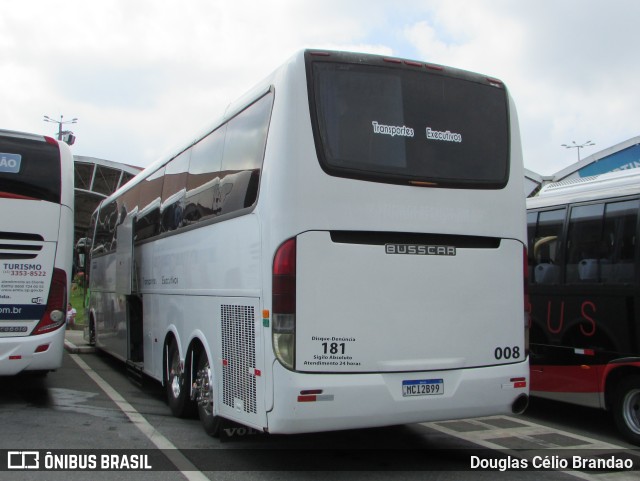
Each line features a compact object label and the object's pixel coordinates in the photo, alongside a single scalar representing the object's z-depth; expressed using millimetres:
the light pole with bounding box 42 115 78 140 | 43881
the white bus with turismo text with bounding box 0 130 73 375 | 8438
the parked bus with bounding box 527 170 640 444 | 7172
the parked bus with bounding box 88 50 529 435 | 5246
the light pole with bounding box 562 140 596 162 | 54959
